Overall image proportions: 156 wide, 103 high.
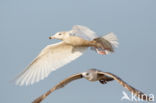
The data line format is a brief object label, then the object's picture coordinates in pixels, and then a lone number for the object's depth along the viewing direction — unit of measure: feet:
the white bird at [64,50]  39.03
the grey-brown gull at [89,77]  35.99
